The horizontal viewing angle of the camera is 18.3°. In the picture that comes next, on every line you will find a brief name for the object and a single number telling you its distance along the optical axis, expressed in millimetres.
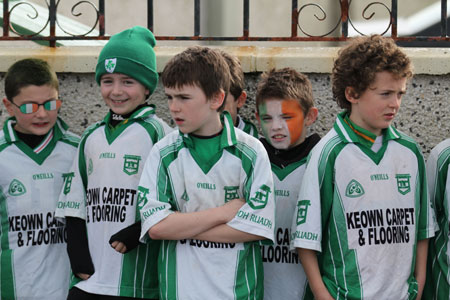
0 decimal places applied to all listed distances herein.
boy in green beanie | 6809
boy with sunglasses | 7271
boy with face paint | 6842
